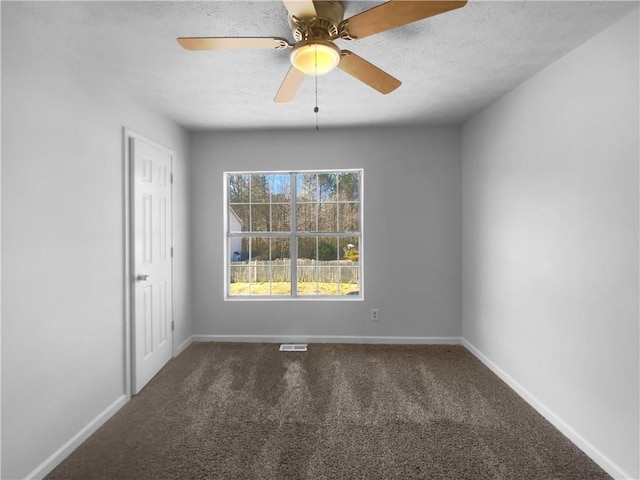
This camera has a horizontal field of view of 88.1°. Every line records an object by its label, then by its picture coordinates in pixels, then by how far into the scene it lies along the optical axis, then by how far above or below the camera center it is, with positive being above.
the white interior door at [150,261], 2.70 -0.22
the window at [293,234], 3.97 +0.03
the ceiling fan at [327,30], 1.37 +0.96
